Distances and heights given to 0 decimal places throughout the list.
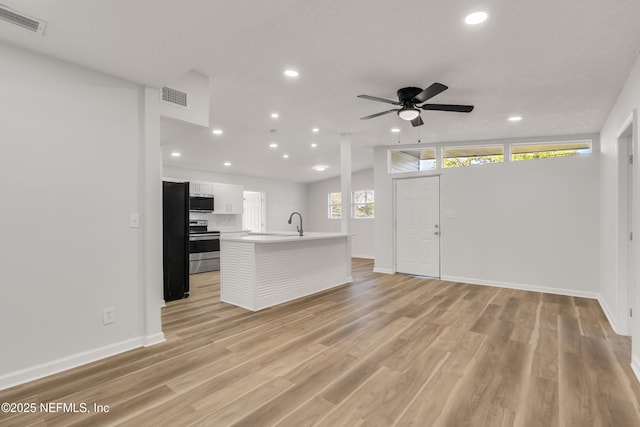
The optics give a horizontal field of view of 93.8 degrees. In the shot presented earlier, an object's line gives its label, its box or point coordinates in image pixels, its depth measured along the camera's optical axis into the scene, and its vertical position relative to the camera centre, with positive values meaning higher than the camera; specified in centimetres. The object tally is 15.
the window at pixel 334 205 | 1030 +31
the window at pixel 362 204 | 945 +31
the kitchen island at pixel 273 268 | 400 -80
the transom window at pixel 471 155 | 588 +116
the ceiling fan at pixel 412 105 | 346 +129
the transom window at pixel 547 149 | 533 +117
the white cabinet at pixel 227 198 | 802 +45
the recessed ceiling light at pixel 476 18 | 227 +151
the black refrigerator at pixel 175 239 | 444 -37
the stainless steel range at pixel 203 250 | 676 -83
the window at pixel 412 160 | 643 +121
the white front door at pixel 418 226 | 607 -26
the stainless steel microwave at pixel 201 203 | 736 +30
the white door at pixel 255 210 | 983 +14
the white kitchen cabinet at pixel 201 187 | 755 +70
